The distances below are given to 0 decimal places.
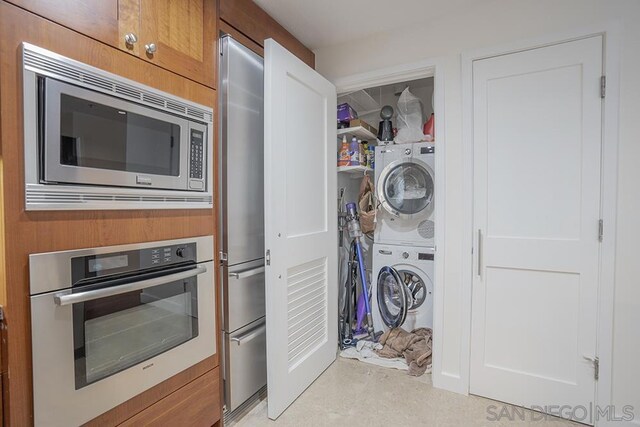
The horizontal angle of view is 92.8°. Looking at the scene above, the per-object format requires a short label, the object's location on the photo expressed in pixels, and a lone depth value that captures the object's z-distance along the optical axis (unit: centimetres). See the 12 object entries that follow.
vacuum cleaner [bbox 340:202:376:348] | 275
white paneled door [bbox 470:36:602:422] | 166
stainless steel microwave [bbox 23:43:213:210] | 90
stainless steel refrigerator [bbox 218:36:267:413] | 162
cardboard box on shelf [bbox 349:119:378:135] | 262
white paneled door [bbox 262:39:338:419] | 167
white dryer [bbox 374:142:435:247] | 257
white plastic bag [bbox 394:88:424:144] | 260
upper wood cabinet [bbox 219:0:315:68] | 159
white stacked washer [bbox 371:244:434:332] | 262
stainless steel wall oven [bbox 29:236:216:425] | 92
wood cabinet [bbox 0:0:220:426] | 85
